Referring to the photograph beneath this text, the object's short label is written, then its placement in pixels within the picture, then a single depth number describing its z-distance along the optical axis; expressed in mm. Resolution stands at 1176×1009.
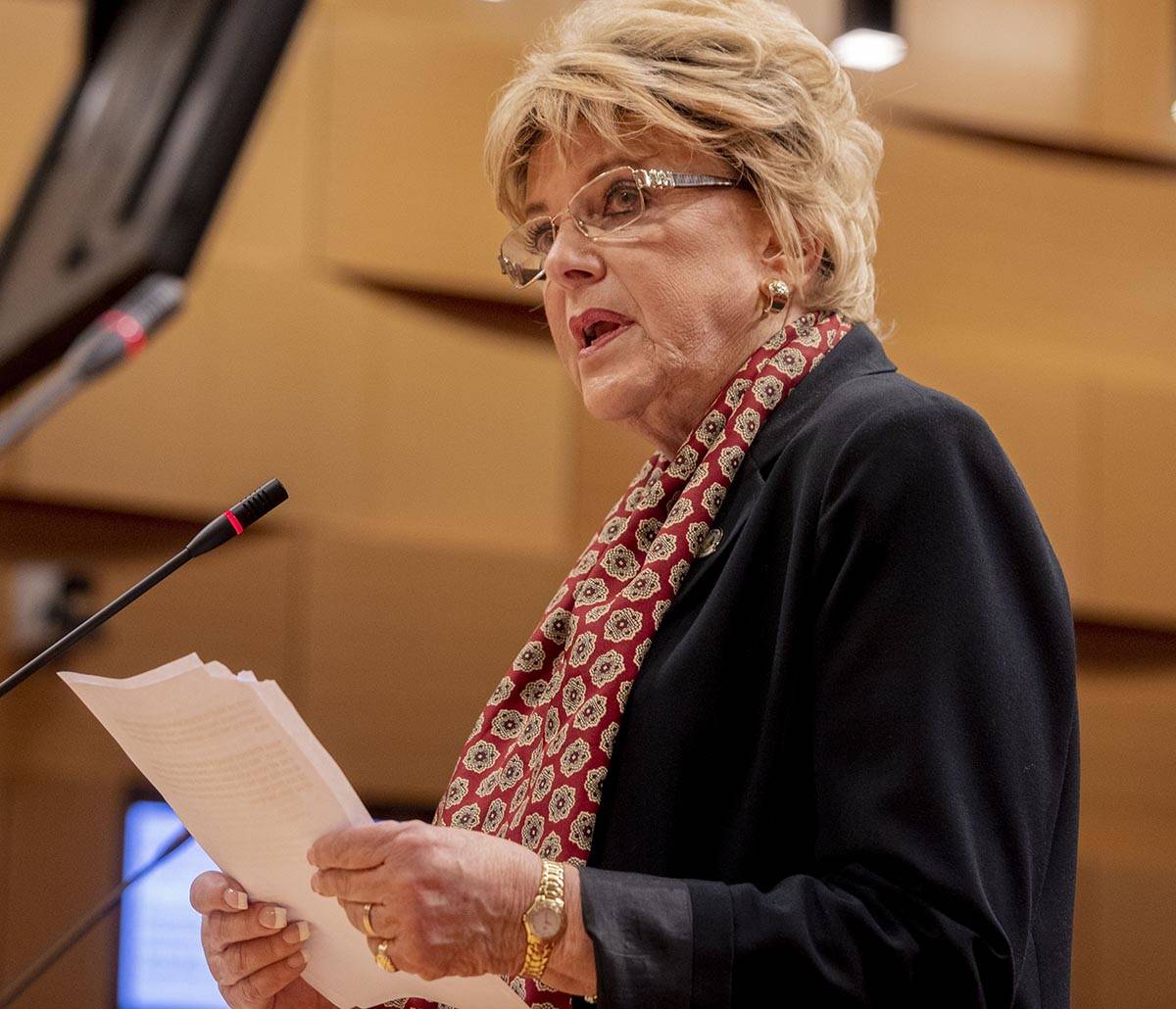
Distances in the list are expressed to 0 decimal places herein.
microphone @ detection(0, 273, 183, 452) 3730
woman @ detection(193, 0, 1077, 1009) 3305
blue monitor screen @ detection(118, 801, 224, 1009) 5265
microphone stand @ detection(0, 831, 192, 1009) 3961
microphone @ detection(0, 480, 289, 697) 3497
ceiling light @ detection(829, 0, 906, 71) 6134
